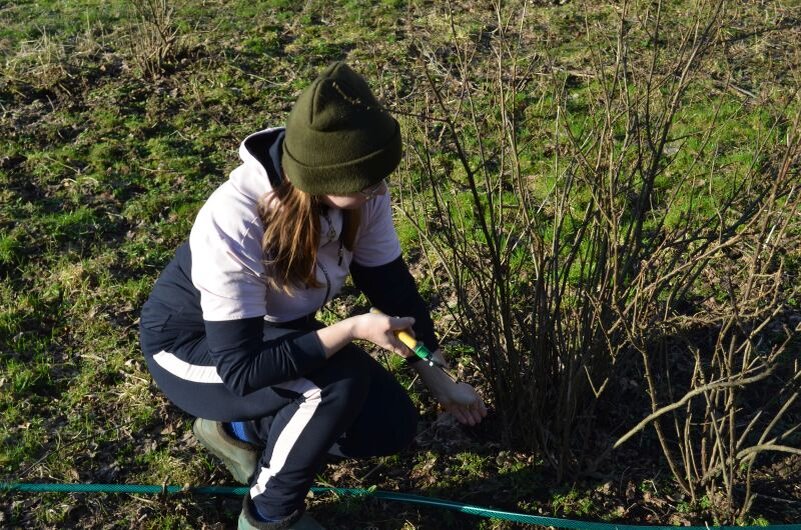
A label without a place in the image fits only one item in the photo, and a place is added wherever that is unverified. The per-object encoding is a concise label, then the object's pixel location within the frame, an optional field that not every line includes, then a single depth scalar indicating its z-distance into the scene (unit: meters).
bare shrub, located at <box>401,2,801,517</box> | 2.42
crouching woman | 2.26
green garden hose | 2.74
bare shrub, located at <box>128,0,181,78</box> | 5.75
